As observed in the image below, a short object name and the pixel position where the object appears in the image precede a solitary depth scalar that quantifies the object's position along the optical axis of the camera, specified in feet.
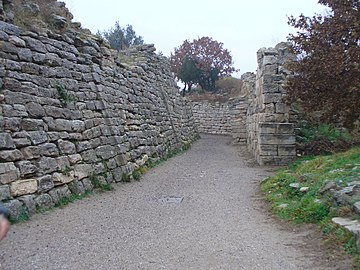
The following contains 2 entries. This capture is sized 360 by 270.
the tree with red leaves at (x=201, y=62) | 121.70
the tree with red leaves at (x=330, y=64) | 29.27
